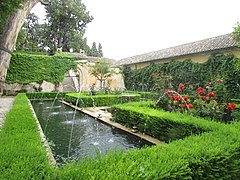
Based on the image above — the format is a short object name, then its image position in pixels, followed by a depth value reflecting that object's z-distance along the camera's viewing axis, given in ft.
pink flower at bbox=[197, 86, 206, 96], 16.69
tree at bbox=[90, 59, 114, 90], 51.78
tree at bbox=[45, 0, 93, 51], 86.43
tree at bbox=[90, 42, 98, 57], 151.21
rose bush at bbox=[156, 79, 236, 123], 14.49
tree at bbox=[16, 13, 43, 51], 91.29
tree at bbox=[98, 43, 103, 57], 165.17
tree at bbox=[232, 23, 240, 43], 26.84
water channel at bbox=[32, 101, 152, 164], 11.86
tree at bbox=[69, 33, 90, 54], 93.61
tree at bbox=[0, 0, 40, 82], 28.25
